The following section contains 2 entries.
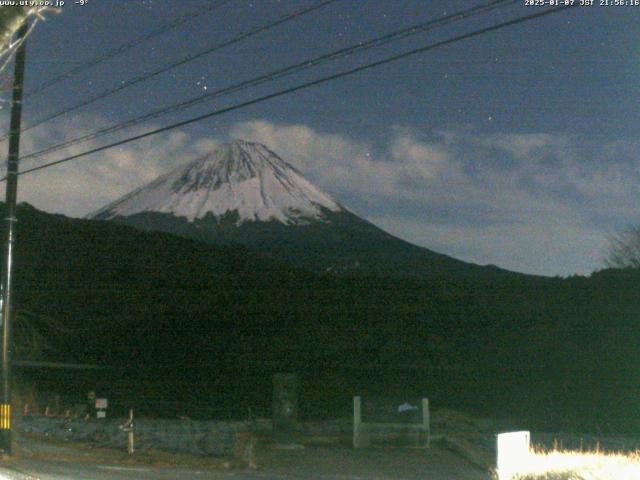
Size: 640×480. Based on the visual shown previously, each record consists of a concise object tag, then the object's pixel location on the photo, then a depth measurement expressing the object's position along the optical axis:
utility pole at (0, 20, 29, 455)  16.98
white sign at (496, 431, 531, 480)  10.97
